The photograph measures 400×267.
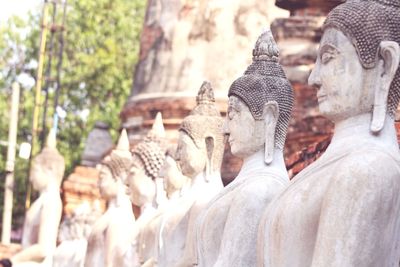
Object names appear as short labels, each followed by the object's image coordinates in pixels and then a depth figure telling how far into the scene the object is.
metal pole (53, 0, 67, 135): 26.06
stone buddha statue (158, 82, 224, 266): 10.36
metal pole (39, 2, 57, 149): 26.19
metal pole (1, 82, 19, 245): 24.03
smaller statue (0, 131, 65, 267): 16.00
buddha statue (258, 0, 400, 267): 6.50
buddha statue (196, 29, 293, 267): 8.08
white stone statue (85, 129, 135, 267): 13.11
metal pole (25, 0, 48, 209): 25.90
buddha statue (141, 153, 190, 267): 11.10
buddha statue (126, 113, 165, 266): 12.62
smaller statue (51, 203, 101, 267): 14.88
